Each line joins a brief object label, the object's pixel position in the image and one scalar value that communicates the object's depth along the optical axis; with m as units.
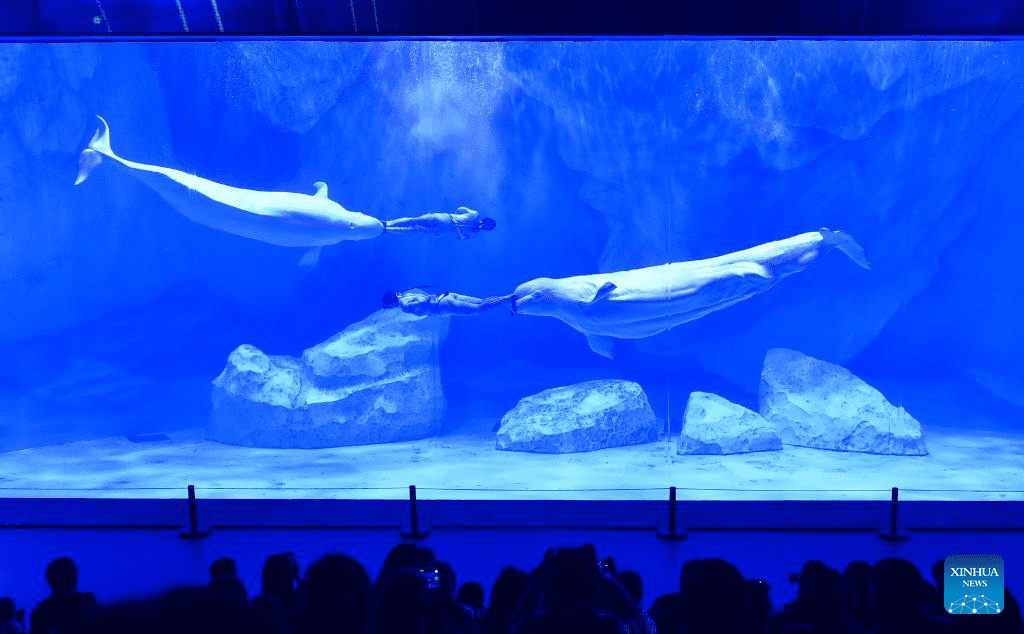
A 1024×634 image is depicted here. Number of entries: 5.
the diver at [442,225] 13.20
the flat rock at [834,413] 14.64
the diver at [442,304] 12.68
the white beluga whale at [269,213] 12.30
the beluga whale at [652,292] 13.27
